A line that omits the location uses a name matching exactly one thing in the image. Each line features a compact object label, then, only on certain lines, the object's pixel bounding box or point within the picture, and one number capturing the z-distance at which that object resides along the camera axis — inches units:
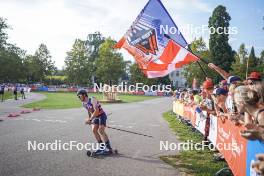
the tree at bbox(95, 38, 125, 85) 3223.4
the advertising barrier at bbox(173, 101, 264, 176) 192.7
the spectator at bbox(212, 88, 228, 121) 322.3
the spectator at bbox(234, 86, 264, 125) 143.1
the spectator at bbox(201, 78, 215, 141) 370.6
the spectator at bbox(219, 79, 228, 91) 381.1
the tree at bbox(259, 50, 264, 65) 2901.1
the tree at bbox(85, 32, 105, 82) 4906.5
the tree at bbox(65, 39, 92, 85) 3631.9
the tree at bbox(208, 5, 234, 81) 2741.1
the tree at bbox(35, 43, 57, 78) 4156.0
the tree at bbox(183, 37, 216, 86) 2103.8
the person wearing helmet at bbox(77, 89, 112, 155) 360.8
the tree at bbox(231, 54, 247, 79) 2220.7
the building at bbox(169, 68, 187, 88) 4420.0
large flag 423.8
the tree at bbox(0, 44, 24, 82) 3644.2
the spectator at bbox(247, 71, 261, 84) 219.6
